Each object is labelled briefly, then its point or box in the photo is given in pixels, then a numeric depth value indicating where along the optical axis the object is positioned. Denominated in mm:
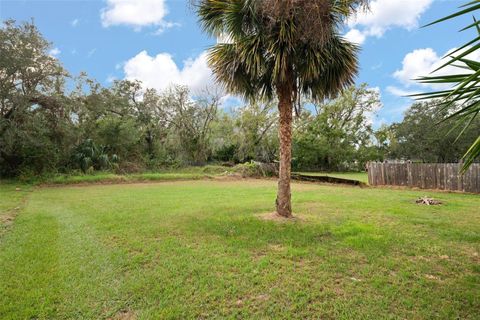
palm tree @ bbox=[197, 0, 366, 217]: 5125
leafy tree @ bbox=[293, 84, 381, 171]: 27422
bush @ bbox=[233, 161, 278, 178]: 19312
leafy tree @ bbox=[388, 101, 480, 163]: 23031
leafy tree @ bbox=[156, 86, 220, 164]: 22844
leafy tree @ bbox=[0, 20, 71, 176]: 12609
